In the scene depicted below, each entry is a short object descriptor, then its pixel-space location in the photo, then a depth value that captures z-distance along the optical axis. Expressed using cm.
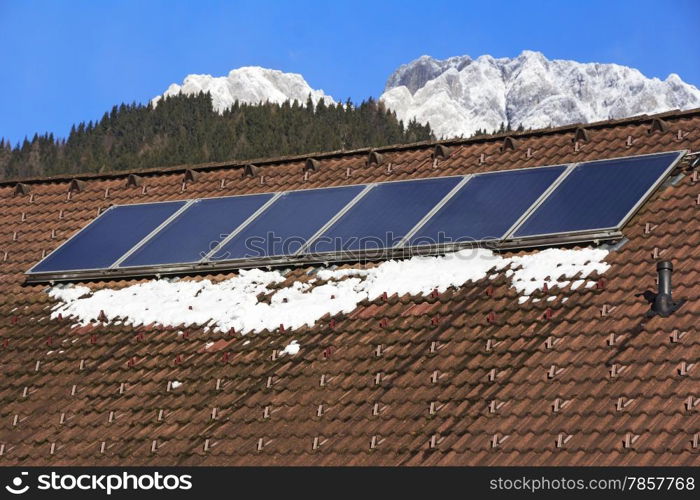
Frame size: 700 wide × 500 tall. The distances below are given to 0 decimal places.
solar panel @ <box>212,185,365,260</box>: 1670
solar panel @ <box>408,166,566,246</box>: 1565
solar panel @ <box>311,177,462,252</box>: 1617
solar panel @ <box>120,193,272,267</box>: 1722
